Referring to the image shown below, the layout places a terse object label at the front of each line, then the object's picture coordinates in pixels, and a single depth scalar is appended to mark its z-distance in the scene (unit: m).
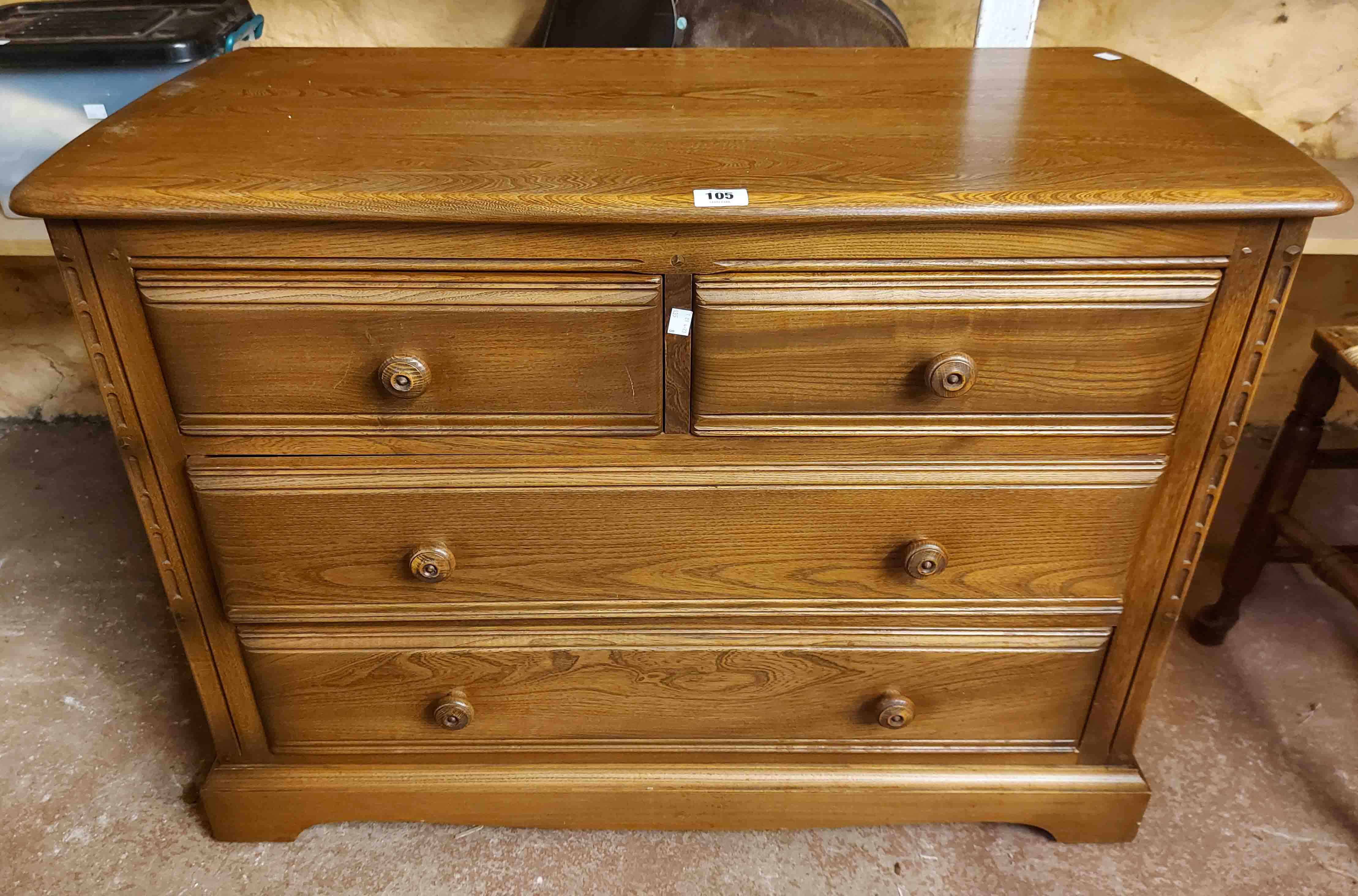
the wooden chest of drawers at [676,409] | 0.92
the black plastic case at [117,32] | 1.42
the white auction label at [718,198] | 0.87
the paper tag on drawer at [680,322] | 0.96
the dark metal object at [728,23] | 1.55
